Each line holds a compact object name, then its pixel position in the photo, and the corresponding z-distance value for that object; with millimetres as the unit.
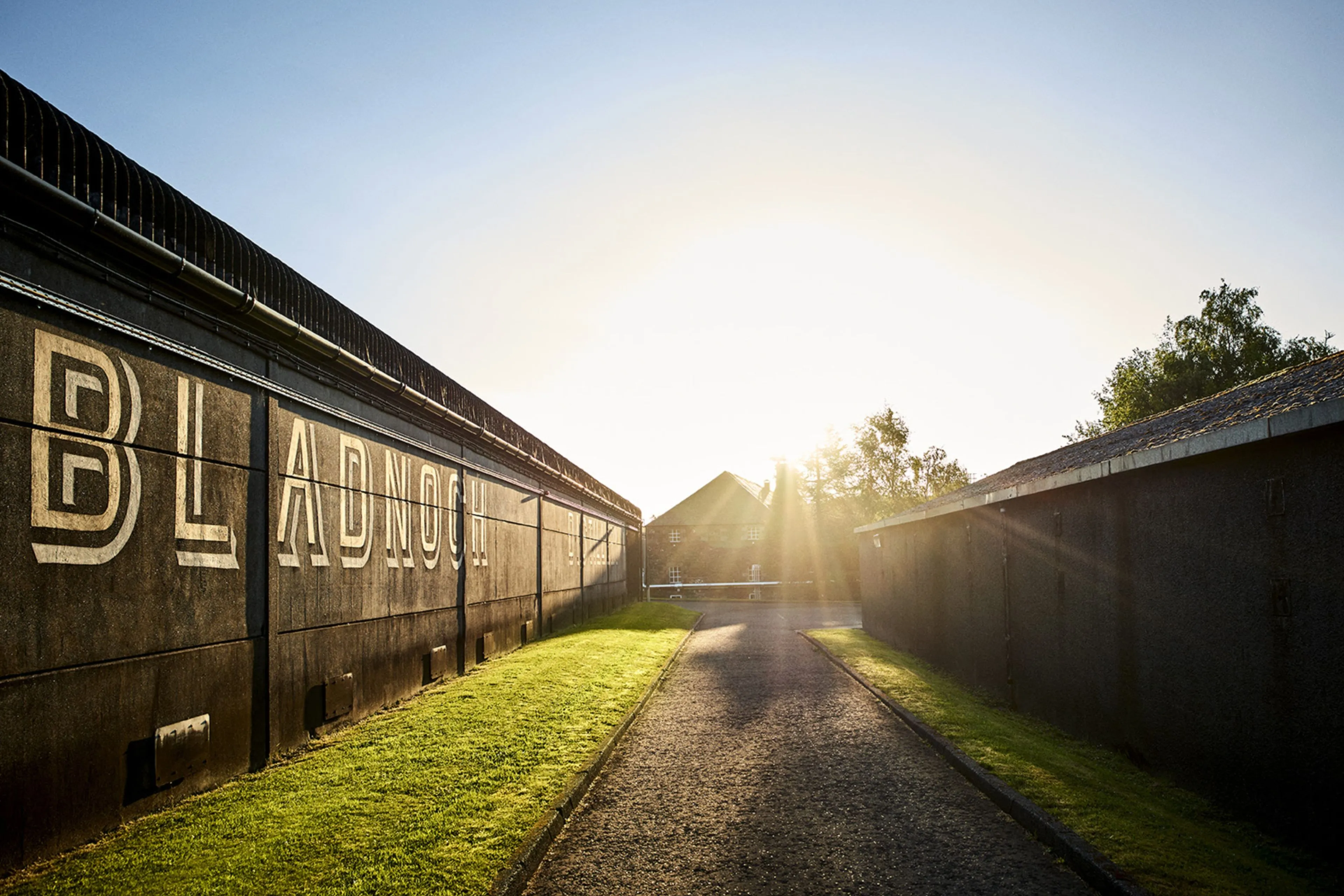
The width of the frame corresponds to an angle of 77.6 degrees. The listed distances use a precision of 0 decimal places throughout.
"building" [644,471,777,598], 53844
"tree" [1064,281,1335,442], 44750
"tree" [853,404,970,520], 59469
